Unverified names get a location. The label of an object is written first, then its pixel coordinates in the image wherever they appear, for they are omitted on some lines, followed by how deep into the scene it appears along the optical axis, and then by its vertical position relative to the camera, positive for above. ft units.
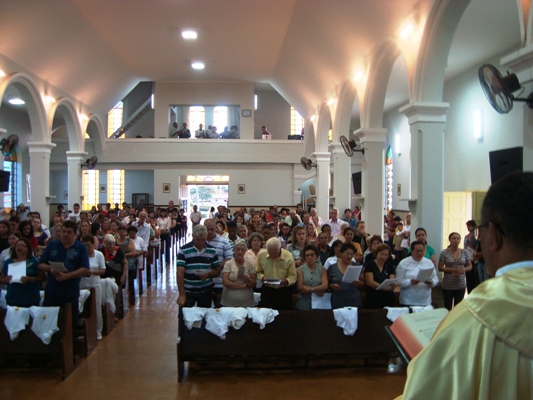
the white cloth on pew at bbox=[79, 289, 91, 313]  20.84 -3.93
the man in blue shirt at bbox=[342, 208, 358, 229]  39.95 -1.35
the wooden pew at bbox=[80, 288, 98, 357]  20.11 -4.93
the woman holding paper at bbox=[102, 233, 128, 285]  26.17 -3.04
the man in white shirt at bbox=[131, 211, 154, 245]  36.37 -1.99
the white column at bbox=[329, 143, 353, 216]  45.34 +2.43
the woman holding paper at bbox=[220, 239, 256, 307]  19.36 -3.01
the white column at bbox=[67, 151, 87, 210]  57.72 +3.02
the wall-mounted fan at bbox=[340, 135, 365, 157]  40.04 +4.47
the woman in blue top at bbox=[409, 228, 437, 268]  23.58 -1.78
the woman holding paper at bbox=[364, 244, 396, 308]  20.12 -3.06
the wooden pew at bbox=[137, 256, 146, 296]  31.14 -4.42
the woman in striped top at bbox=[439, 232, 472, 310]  22.61 -3.10
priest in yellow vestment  3.40 -1.02
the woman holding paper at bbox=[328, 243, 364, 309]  19.79 -3.22
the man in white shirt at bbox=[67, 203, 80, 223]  50.49 -1.12
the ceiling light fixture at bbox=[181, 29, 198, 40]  48.09 +16.42
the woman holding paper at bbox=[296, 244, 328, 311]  19.81 -2.98
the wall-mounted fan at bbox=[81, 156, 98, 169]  59.48 +4.63
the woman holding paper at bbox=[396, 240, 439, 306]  20.27 -3.13
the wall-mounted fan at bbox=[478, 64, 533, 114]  15.74 +3.70
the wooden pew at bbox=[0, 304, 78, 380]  17.87 -5.03
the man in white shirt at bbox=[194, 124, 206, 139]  72.23 +9.79
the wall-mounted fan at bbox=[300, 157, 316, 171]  56.51 +4.40
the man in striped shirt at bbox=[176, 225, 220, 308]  19.53 -2.59
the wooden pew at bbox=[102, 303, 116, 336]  22.91 -5.41
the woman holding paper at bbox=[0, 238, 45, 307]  19.12 -2.91
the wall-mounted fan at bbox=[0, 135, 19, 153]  39.72 +4.72
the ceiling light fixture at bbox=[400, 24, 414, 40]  26.14 +9.07
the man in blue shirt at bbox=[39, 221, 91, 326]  18.52 -2.31
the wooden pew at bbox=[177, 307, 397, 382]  18.02 -5.02
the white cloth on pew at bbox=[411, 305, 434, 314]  18.70 -3.99
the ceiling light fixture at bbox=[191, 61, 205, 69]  61.11 +17.05
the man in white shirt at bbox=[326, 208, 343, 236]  36.73 -1.63
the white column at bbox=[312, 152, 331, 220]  53.88 +2.04
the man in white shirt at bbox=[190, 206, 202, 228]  54.29 -1.52
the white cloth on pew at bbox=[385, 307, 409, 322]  18.60 -4.07
